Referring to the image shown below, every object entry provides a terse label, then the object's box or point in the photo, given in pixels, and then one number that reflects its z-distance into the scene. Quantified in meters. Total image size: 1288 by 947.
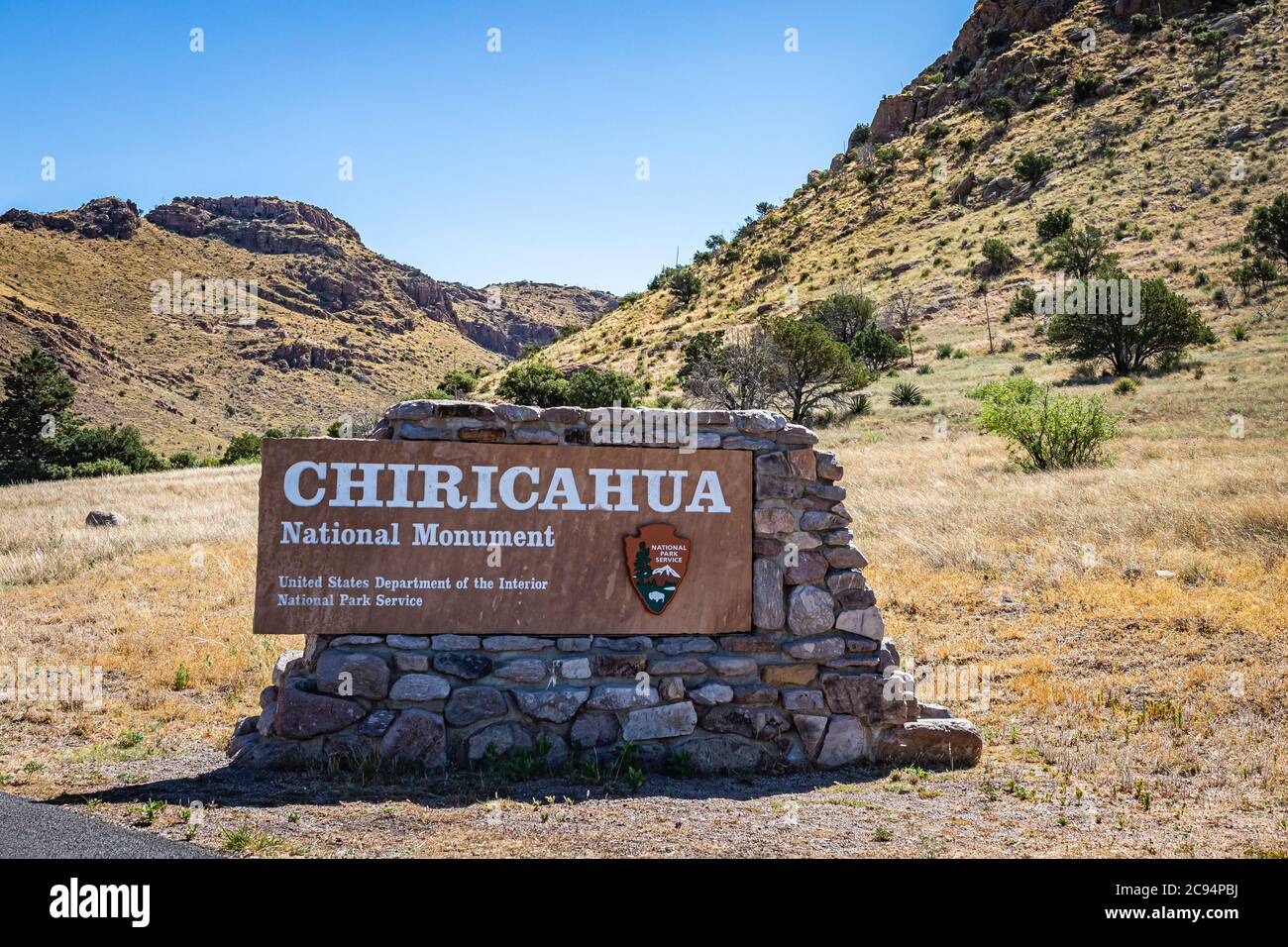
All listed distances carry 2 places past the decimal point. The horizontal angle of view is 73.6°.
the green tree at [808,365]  31.62
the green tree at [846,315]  42.84
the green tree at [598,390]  34.42
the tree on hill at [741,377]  31.98
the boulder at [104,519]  18.31
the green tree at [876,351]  36.81
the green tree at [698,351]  37.12
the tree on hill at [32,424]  37.81
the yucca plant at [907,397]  29.78
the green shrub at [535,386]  35.81
